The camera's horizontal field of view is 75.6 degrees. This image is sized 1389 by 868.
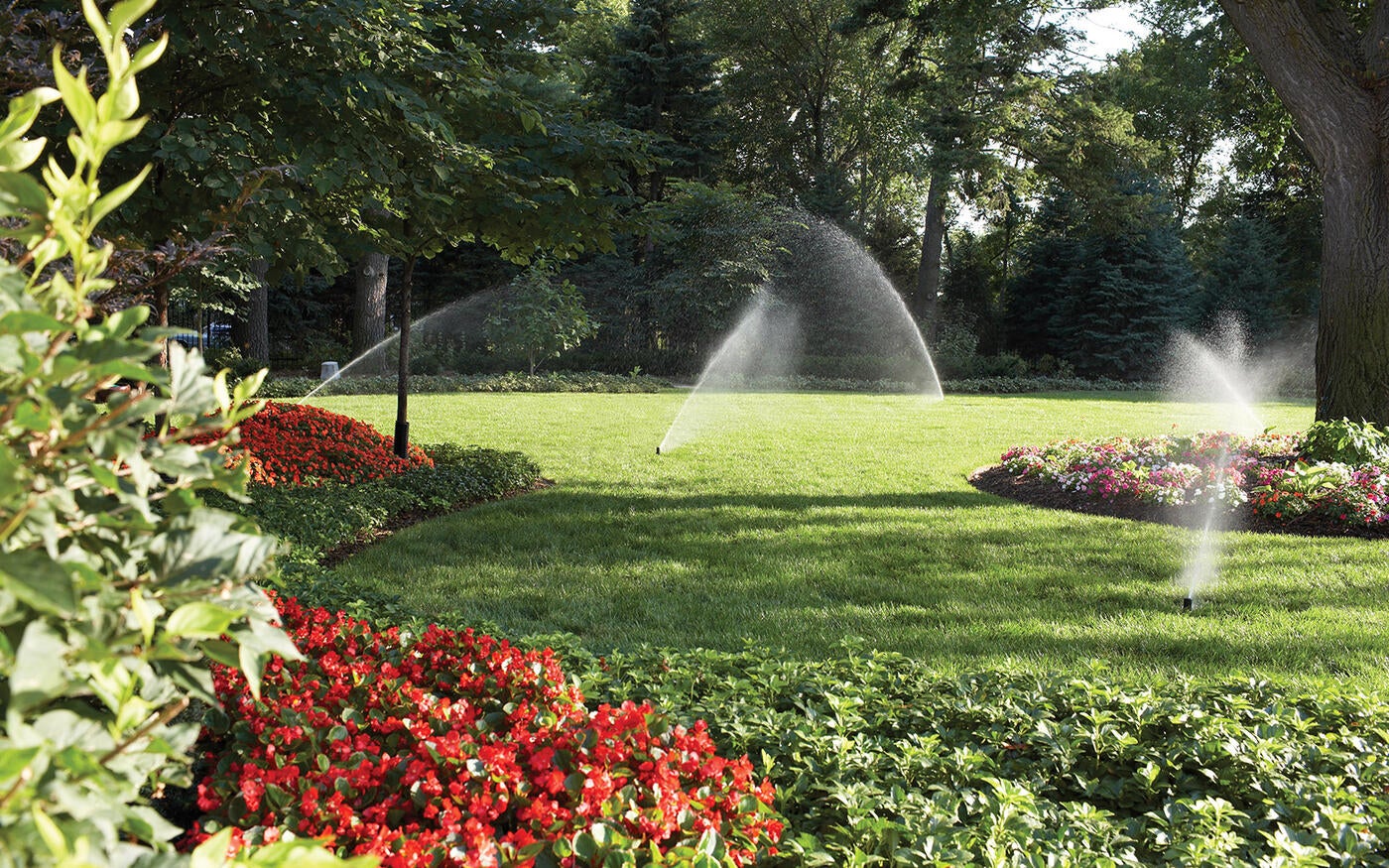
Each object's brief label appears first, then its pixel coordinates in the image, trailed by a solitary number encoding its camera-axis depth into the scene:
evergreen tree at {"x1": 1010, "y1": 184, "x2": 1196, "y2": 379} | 25.70
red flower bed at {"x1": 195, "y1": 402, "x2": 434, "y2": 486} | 6.73
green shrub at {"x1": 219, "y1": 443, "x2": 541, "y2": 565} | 5.24
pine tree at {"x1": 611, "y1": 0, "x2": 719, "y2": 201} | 24.69
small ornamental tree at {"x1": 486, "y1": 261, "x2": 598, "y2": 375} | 19.05
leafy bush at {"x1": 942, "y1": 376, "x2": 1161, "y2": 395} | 21.52
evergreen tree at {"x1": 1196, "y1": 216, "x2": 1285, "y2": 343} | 27.75
